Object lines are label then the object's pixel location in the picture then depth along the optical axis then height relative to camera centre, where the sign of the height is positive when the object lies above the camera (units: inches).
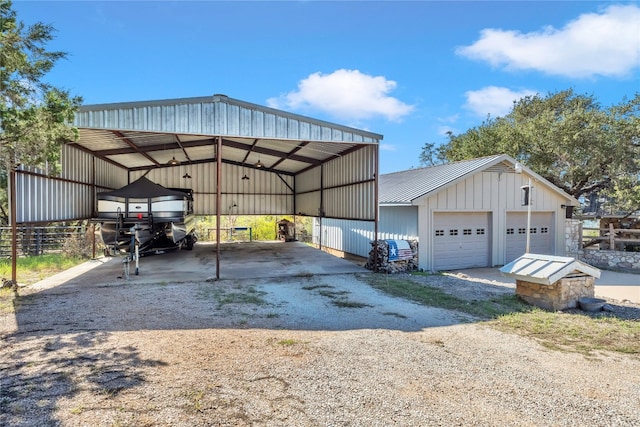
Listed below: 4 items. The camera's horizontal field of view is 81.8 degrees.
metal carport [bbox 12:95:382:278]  306.2 +71.7
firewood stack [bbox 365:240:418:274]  390.0 -52.2
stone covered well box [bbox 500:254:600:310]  244.2 -45.1
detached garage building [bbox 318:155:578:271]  410.3 -2.2
